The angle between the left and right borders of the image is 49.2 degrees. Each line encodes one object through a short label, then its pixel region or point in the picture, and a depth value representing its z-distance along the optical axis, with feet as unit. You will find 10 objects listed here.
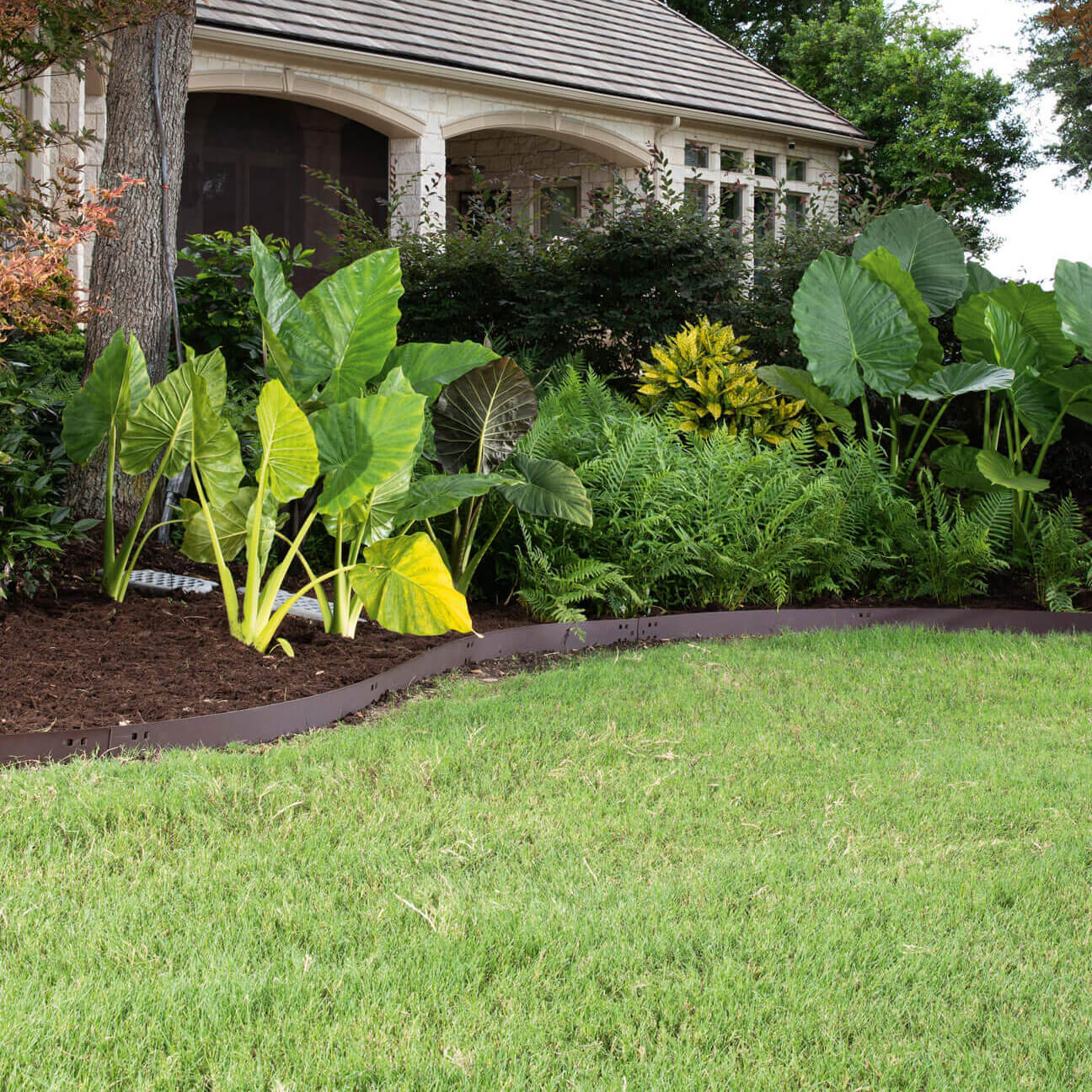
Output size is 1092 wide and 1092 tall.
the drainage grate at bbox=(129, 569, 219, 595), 17.49
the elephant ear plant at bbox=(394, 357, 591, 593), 17.17
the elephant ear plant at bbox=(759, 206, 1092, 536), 21.88
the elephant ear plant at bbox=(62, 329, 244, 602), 15.43
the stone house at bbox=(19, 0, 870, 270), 43.57
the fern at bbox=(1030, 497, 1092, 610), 21.17
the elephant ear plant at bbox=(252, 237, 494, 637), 14.28
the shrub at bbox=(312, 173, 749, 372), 26.63
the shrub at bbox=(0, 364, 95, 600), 15.37
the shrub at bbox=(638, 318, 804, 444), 24.02
